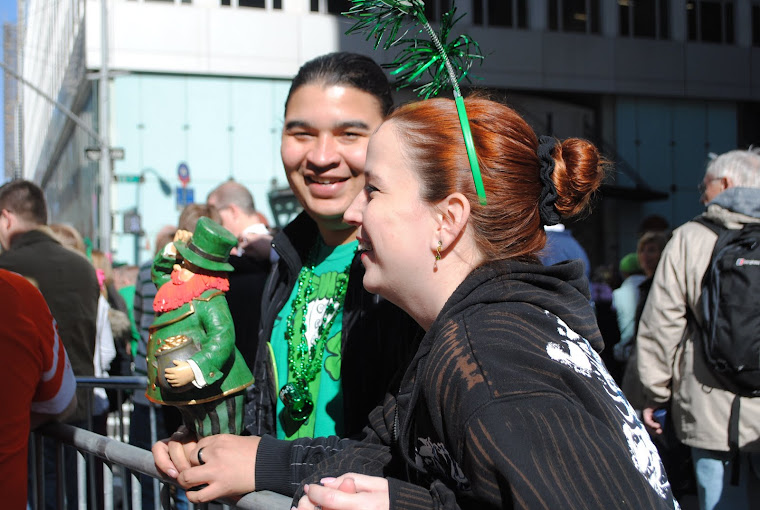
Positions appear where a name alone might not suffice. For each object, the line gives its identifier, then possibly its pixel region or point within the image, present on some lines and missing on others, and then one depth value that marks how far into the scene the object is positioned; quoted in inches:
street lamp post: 759.1
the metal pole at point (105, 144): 653.3
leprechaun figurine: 65.8
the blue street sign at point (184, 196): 753.6
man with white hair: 136.3
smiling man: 73.3
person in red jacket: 92.4
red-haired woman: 42.1
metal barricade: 62.9
